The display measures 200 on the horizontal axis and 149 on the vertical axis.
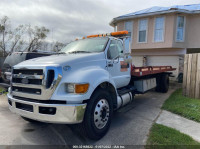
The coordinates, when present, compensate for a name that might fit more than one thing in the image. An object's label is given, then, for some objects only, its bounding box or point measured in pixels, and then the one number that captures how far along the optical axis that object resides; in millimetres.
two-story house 11102
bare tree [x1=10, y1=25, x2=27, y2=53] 15295
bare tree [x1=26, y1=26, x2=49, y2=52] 16988
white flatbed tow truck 2662
